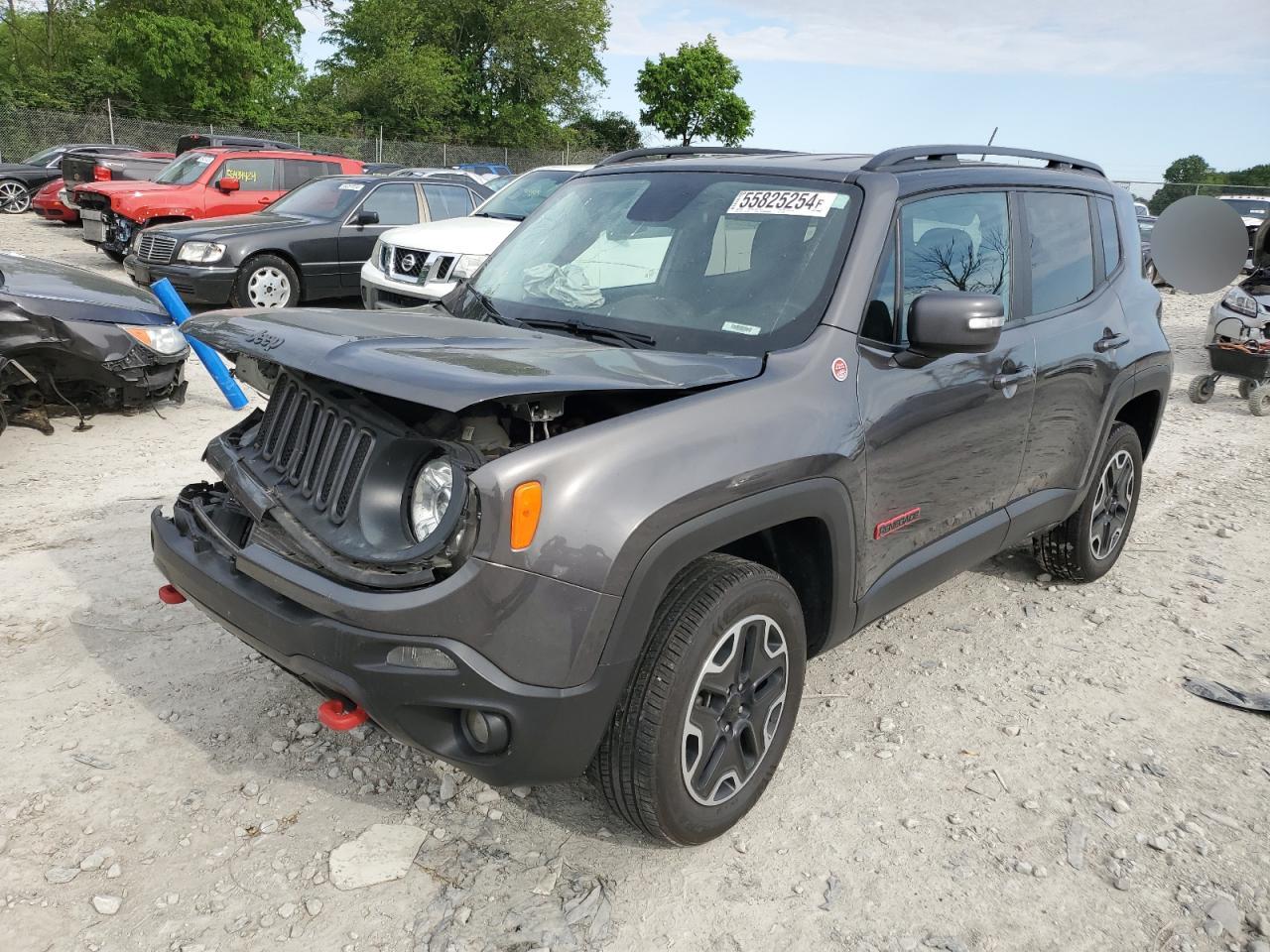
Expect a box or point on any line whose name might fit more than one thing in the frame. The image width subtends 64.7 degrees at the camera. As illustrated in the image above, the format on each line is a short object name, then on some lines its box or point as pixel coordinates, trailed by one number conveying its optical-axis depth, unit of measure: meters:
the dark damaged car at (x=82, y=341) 5.92
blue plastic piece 6.40
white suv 8.69
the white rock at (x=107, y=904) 2.48
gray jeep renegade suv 2.26
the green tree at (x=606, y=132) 52.28
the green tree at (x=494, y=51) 47.06
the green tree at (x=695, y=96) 55.44
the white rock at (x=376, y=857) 2.65
